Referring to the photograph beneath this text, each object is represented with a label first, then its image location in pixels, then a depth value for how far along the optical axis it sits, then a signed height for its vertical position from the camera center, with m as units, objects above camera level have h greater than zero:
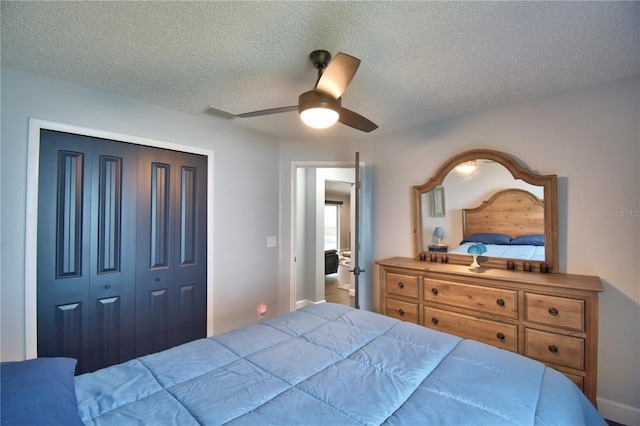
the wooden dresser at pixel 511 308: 1.82 -0.69
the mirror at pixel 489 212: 2.27 +0.04
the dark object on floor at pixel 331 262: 6.52 -1.03
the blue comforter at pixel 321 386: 0.94 -0.66
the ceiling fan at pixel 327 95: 1.42 +0.69
